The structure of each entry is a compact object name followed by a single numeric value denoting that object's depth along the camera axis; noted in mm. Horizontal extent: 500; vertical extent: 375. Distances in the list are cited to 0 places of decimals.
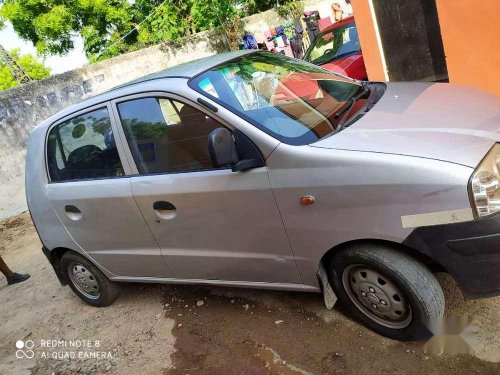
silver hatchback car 2242
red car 7469
